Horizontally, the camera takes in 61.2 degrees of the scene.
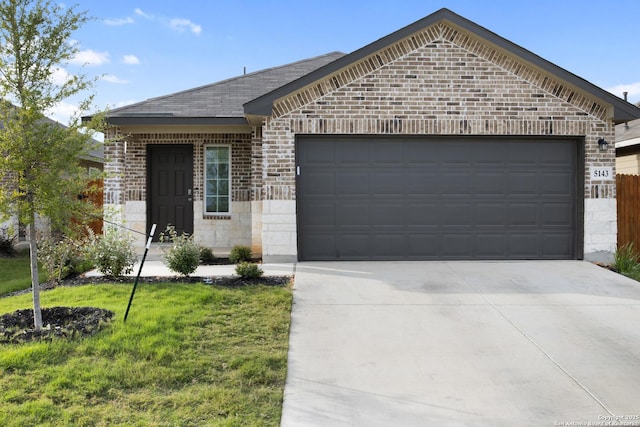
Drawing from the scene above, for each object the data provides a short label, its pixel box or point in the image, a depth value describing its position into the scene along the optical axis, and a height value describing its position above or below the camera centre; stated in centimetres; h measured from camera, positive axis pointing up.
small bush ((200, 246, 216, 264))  1103 -120
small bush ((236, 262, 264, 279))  889 -121
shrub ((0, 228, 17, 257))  1355 -126
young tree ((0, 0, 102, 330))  602 +76
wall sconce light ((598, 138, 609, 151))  1072 +108
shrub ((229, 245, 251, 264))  1102 -117
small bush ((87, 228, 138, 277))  900 -96
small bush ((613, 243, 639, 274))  1034 -120
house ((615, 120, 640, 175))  1419 +139
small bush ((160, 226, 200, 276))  901 -99
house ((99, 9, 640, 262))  1054 +88
